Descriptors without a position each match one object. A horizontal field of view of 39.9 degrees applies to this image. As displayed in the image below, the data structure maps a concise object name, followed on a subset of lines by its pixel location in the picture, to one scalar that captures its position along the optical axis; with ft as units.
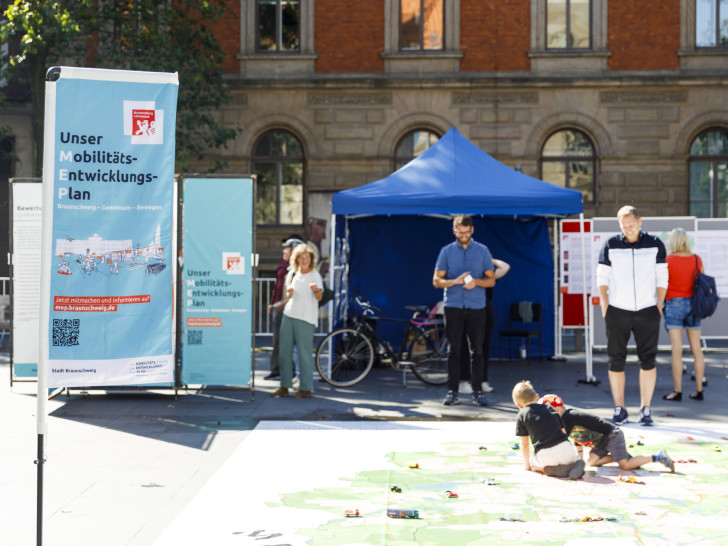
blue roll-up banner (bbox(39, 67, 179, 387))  26.78
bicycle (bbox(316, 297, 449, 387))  40.50
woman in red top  36.55
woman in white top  37.06
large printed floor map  19.20
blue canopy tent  49.57
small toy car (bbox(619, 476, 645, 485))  23.56
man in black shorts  30.86
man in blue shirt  35.35
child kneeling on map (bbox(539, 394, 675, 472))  24.36
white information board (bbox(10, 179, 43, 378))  37.40
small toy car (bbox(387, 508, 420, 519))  20.44
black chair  47.26
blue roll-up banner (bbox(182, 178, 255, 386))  36.27
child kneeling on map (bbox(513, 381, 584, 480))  23.59
